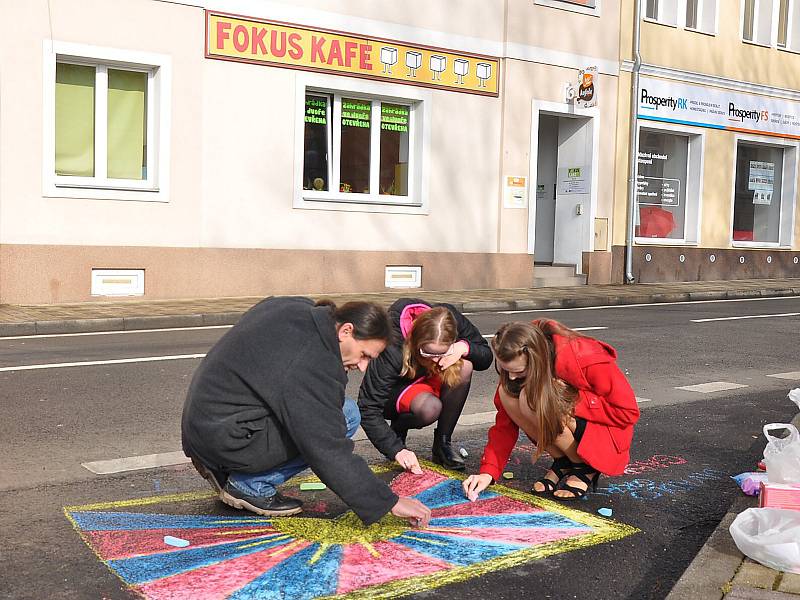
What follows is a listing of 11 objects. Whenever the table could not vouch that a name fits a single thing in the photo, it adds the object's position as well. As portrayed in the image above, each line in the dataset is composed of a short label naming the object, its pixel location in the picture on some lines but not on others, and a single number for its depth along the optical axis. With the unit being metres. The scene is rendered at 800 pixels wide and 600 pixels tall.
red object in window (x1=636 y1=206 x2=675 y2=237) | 21.66
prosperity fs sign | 21.23
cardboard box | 3.93
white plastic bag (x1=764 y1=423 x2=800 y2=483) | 4.21
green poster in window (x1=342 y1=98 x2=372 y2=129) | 16.89
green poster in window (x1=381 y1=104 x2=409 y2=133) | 17.34
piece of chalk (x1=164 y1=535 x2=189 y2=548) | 4.12
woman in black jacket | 4.91
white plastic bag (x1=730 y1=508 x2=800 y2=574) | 3.68
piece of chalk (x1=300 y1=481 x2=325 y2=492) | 5.10
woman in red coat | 4.60
